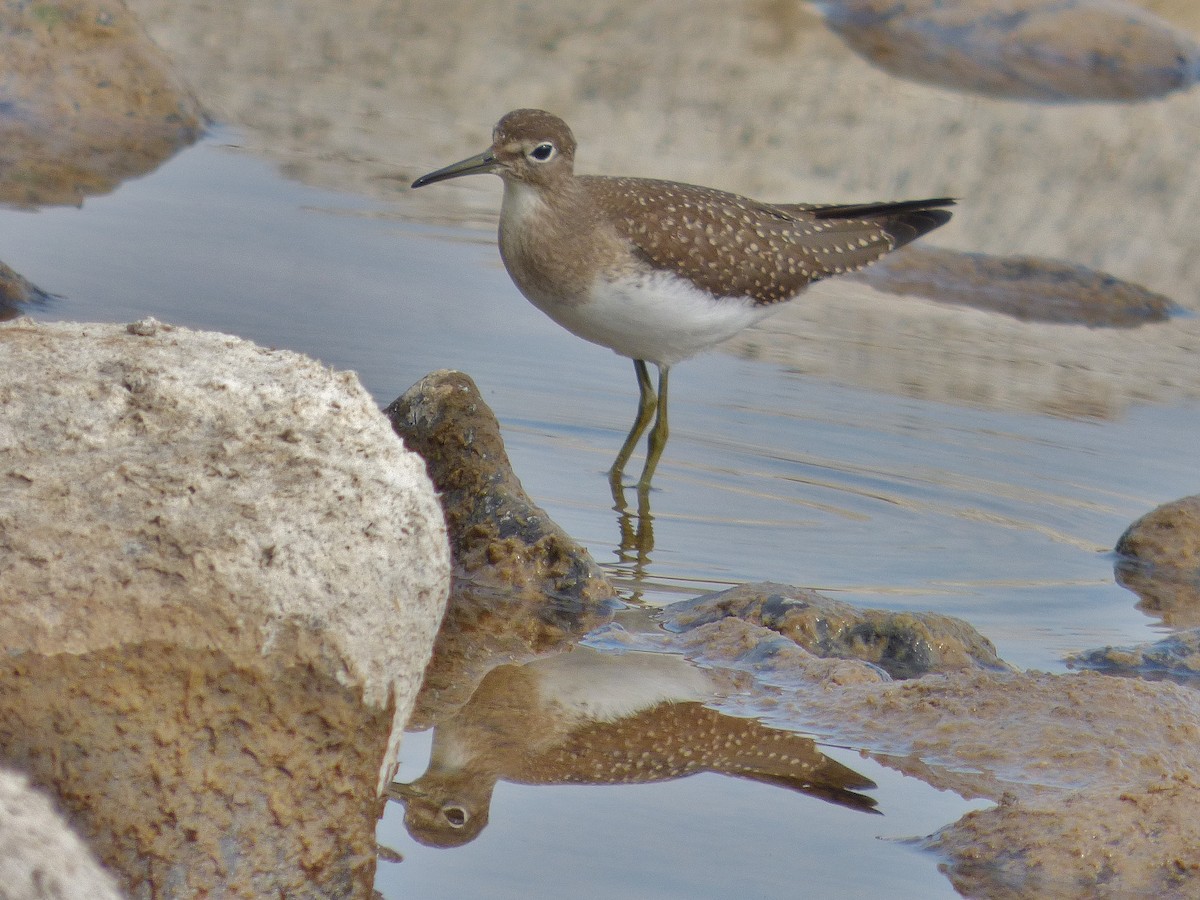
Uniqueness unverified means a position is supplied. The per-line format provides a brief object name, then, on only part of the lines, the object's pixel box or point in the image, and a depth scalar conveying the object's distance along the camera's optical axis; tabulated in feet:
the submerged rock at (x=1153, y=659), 31.63
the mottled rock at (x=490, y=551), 31.24
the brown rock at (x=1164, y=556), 37.32
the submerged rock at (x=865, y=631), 31.07
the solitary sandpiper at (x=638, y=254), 43.52
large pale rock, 19.66
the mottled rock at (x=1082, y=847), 23.08
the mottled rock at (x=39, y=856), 15.30
